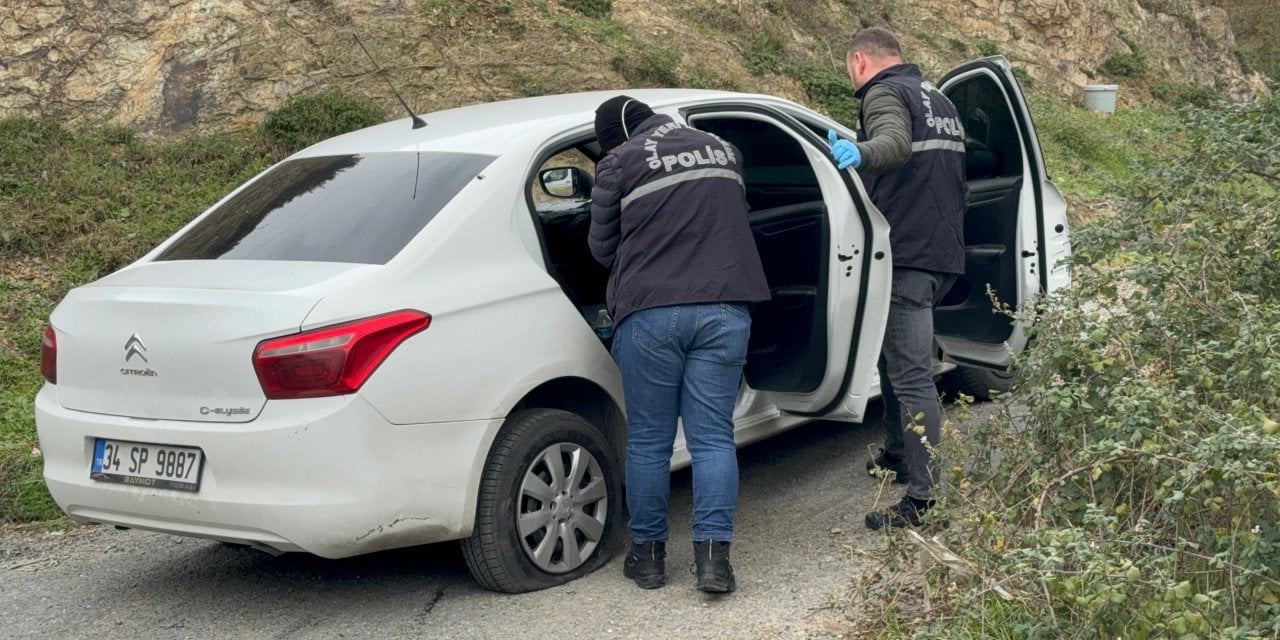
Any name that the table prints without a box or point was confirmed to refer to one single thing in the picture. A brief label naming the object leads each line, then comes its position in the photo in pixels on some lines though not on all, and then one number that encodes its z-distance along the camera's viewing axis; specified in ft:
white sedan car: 13.17
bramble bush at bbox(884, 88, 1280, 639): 10.44
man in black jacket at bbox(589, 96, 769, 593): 14.61
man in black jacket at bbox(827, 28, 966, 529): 16.52
